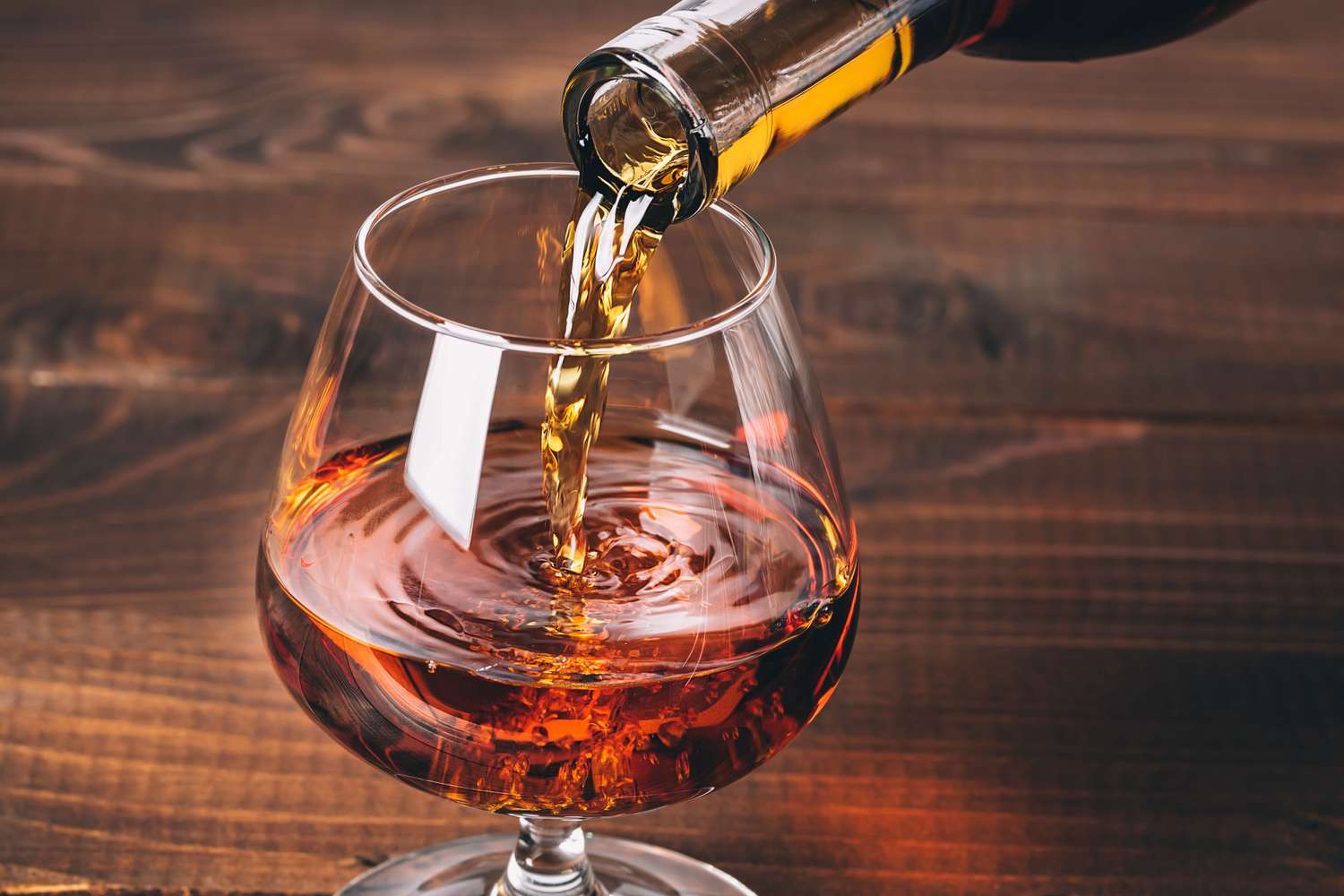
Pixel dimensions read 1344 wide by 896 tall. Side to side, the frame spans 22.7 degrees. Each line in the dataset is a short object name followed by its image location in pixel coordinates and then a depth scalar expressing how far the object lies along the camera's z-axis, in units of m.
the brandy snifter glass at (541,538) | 0.48
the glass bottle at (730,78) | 0.47
